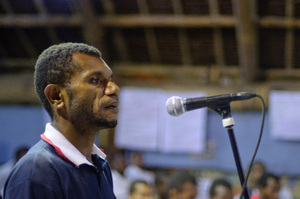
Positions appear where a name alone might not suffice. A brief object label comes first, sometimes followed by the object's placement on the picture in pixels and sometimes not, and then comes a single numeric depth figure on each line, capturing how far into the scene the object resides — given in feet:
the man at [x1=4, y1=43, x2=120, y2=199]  6.83
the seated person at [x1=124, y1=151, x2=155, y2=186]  28.12
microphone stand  7.91
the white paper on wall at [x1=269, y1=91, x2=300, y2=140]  26.01
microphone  8.06
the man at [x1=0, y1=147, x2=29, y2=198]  20.62
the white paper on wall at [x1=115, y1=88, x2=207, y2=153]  27.48
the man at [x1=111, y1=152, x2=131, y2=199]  24.69
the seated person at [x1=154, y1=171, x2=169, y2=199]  25.93
